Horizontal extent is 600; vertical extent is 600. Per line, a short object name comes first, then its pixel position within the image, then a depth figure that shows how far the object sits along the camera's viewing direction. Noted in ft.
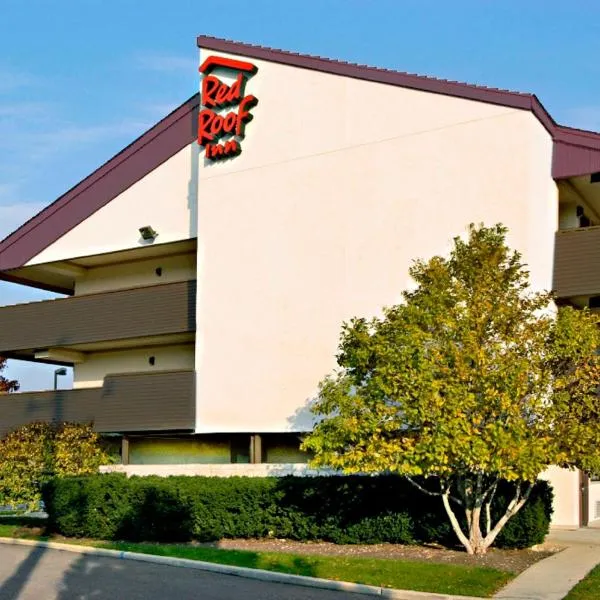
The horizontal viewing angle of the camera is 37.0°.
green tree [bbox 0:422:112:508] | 81.05
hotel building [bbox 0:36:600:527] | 72.18
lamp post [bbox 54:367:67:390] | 125.39
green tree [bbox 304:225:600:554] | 51.29
